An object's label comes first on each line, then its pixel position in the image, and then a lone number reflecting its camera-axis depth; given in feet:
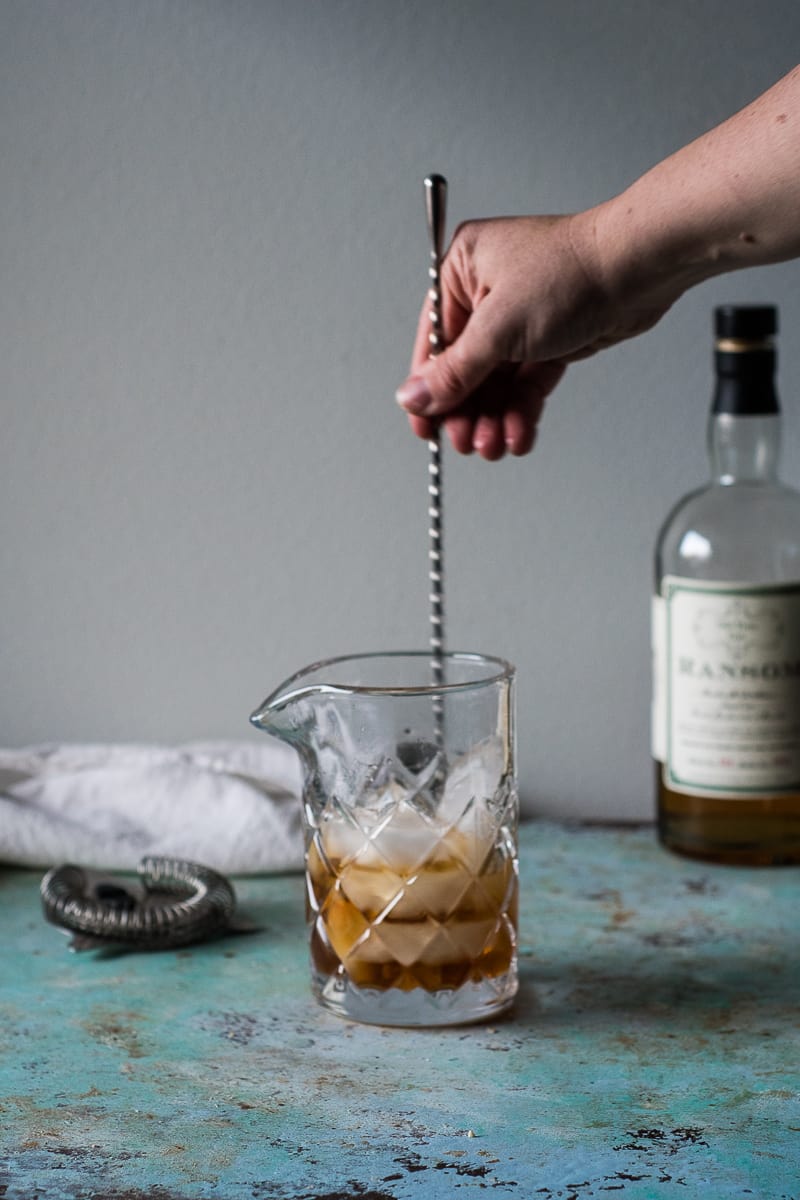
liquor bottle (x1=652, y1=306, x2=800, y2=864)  4.26
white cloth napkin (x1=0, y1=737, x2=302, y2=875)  4.32
